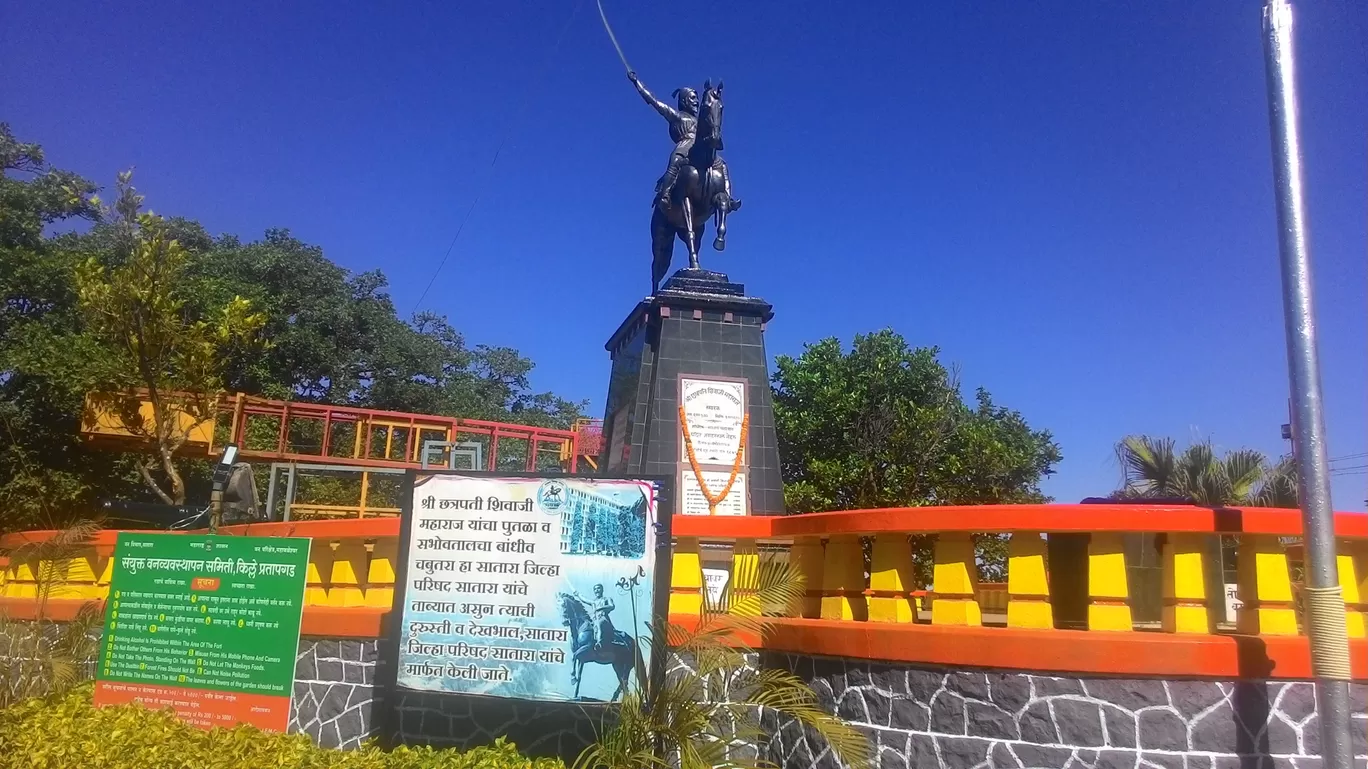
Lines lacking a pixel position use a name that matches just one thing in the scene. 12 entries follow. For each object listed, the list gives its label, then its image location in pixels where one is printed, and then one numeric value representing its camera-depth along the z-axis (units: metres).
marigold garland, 9.16
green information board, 5.69
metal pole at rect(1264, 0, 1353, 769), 3.67
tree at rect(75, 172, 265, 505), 10.66
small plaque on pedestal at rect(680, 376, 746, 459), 9.44
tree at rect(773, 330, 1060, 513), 21.52
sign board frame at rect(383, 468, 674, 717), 4.96
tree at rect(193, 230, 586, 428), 24.58
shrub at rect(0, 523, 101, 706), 6.60
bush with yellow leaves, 5.11
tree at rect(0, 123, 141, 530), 18.12
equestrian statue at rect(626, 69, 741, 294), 11.00
